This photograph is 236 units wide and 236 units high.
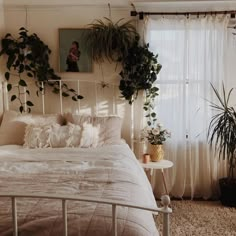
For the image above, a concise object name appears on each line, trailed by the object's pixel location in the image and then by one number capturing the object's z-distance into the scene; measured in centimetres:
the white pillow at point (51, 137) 300
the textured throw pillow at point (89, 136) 301
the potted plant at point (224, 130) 325
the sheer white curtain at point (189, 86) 346
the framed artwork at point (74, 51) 353
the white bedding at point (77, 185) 151
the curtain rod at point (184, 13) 342
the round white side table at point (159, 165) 325
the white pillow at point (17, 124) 322
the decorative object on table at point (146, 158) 335
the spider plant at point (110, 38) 343
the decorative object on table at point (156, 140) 341
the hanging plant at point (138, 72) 337
